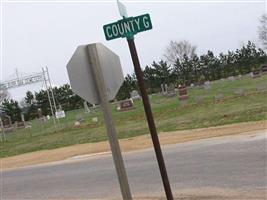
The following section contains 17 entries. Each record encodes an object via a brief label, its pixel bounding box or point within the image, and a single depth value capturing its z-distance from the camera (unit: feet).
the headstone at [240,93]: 115.94
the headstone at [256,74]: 193.39
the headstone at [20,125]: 183.44
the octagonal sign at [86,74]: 20.75
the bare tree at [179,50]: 331.36
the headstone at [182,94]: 137.69
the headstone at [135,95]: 205.48
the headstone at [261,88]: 116.94
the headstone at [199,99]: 119.83
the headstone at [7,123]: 183.83
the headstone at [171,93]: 177.62
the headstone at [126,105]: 150.10
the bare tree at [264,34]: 265.95
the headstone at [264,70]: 207.66
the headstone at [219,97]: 114.78
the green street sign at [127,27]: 20.66
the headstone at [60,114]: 163.49
